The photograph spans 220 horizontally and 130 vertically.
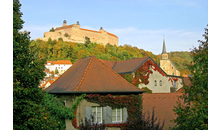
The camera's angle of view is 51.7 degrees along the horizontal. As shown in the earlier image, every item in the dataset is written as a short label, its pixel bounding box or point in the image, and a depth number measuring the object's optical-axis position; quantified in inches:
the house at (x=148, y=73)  1026.7
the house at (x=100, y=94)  480.4
